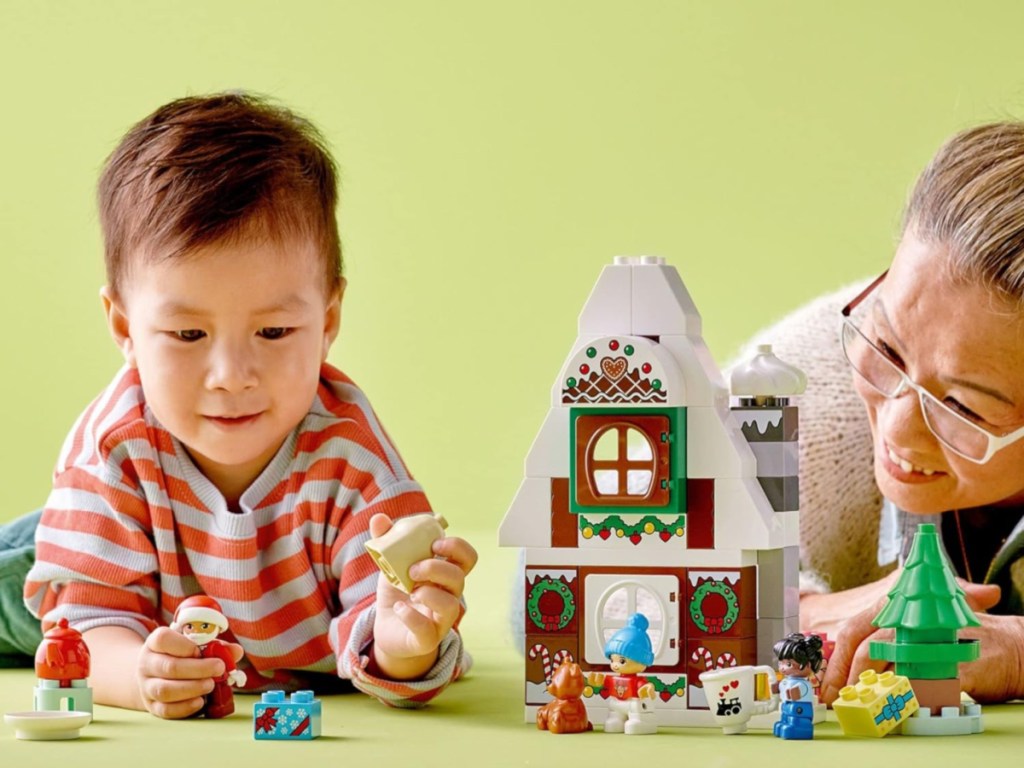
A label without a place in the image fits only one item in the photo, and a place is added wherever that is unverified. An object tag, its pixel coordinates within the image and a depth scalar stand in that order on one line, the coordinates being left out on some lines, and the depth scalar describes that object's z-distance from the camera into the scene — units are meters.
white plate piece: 1.78
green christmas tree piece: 1.77
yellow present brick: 1.76
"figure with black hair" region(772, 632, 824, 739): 1.75
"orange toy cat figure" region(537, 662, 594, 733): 1.77
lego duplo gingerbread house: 1.78
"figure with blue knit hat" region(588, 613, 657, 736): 1.77
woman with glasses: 1.93
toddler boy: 1.93
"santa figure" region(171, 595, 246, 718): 1.84
